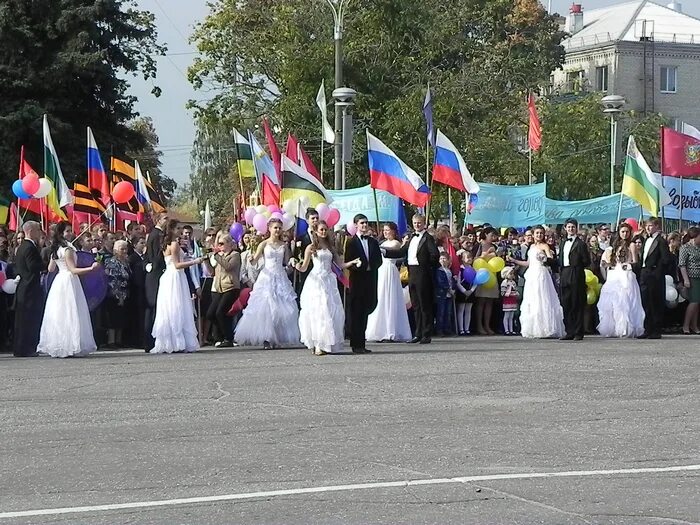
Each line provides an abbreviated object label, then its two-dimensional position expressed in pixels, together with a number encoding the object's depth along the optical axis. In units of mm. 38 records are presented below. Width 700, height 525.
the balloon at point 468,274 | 23844
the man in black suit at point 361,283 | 18875
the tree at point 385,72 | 45719
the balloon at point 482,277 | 23688
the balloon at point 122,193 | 27375
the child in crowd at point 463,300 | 23781
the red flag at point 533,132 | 38906
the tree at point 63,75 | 44062
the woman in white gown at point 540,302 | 22438
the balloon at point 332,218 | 21578
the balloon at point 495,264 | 24000
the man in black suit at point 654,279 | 22703
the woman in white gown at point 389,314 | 21734
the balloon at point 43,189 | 23625
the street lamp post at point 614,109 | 30655
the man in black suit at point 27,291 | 19000
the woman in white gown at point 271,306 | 19500
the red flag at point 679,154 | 28297
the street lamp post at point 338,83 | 30922
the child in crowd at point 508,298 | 23969
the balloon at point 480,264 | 24000
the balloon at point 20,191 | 24178
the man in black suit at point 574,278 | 22000
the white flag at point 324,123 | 31166
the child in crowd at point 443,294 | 23500
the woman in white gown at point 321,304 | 18219
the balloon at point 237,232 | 23383
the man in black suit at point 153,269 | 19703
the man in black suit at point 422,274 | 20781
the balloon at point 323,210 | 21272
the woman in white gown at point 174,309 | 19125
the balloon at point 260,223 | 20703
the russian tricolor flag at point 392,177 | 25328
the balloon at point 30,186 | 23609
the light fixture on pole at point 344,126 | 29359
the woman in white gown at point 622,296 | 22828
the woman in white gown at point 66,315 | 18484
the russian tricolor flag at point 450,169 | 26984
